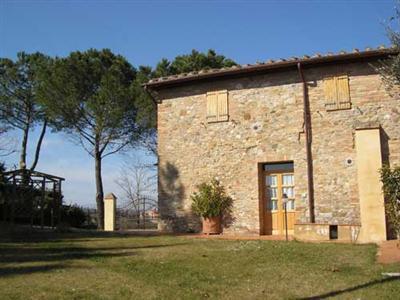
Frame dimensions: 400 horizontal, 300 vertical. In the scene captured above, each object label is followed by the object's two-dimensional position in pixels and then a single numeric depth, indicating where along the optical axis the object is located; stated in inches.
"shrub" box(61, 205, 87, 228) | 779.4
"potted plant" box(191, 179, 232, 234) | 553.3
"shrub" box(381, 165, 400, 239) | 422.9
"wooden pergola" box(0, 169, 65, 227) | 586.6
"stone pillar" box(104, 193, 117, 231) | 734.5
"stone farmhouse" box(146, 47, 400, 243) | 497.0
